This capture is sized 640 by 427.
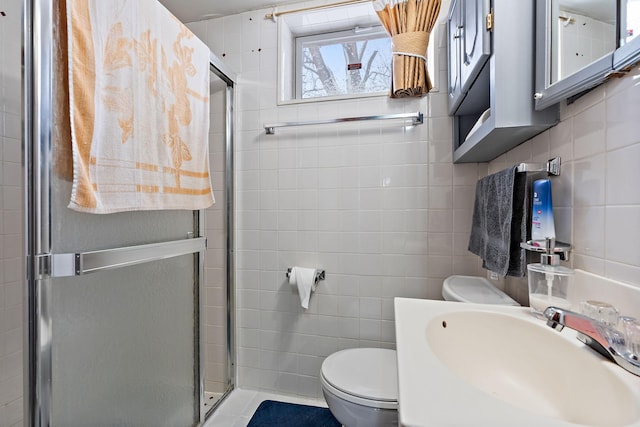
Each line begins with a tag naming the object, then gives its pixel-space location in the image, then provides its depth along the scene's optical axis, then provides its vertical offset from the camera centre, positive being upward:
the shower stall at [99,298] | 0.76 -0.29
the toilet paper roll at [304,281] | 1.57 -0.37
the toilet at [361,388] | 1.09 -0.68
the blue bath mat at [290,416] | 1.46 -1.03
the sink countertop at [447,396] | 0.36 -0.25
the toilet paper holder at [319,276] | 1.61 -0.35
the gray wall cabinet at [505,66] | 0.83 +0.41
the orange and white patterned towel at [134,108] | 0.82 +0.33
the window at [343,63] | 1.70 +0.84
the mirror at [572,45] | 0.63 +0.38
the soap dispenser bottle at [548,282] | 0.73 -0.18
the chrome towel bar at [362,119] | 1.48 +0.45
